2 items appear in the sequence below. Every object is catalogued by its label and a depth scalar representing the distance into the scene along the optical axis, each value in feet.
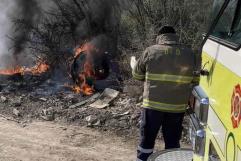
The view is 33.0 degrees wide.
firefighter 14.58
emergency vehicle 7.06
